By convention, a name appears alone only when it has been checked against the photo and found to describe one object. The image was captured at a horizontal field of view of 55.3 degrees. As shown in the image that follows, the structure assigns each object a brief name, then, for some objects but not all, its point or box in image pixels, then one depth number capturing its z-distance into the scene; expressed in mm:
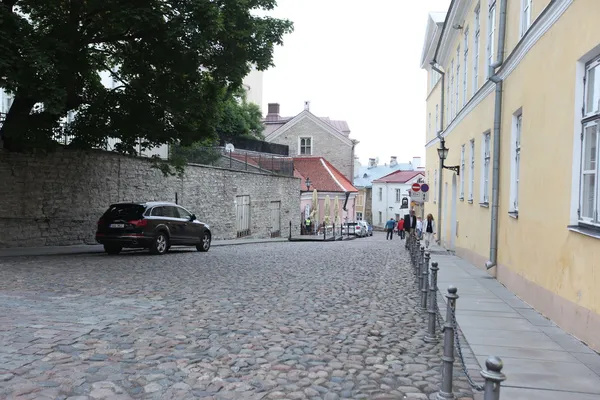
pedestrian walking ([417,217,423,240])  35831
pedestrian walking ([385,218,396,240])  44800
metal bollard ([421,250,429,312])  8539
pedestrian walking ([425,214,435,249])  23591
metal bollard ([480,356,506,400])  2900
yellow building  6730
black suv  16766
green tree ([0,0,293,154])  13117
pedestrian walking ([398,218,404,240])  37875
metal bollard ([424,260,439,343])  6746
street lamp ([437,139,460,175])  22250
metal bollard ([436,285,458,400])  4465
